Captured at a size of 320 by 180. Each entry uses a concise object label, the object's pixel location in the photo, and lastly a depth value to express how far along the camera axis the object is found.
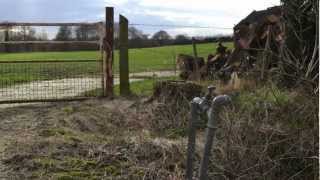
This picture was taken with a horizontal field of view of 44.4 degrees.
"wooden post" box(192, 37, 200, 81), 9.18
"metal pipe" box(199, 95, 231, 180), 2.51
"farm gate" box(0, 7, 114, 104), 7.47
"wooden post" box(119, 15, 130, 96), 7.85
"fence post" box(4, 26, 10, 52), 7.40
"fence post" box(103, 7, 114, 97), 7.50
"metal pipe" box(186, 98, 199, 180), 2.79
